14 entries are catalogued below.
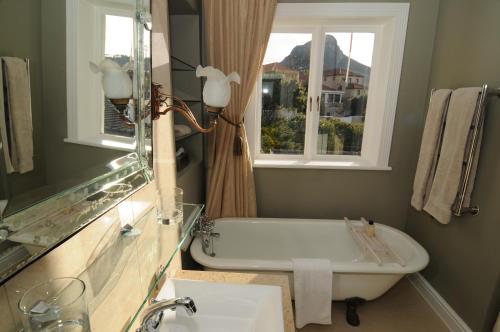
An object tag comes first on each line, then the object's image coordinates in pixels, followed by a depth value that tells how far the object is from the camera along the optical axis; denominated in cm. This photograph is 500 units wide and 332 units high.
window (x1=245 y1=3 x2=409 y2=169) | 232
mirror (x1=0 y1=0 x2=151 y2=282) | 48
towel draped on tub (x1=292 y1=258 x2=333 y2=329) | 174
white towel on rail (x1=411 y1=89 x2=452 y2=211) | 194
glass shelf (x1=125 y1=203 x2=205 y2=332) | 79
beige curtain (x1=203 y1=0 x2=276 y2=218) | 212
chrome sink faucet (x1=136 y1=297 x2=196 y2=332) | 78
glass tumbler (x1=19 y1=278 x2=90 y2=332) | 51
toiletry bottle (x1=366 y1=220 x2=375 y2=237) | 225
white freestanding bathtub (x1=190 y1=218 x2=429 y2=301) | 231
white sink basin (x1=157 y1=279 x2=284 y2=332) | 93
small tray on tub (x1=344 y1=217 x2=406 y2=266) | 192
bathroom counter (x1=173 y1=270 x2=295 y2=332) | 108
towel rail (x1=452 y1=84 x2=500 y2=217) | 164
